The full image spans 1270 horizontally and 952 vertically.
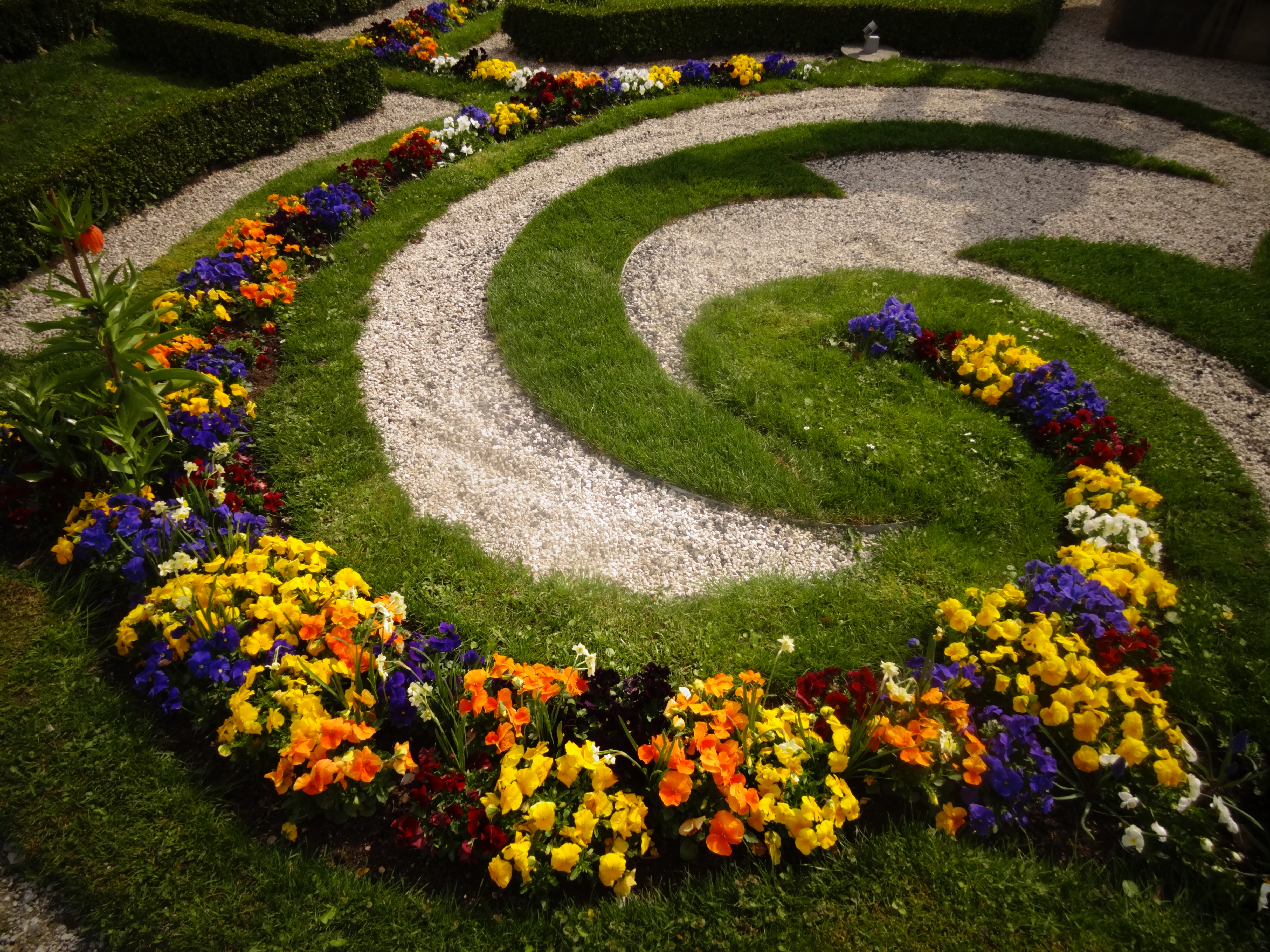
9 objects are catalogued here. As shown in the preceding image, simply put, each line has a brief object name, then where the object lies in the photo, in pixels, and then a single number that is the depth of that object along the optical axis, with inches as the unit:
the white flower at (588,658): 143.7
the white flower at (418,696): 137.3
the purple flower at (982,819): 131.3
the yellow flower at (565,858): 119.0
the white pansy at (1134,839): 127.2
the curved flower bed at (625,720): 128.2
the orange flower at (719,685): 137.9
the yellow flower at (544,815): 121.8
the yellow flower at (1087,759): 133.6
